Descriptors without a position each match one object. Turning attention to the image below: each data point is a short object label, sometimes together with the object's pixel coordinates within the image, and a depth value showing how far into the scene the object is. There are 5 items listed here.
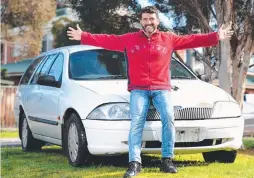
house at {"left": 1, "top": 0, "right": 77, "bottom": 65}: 26.36
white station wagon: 6.55
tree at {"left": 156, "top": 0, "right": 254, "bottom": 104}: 10.06
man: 6.20
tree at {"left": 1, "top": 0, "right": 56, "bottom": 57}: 24.01
